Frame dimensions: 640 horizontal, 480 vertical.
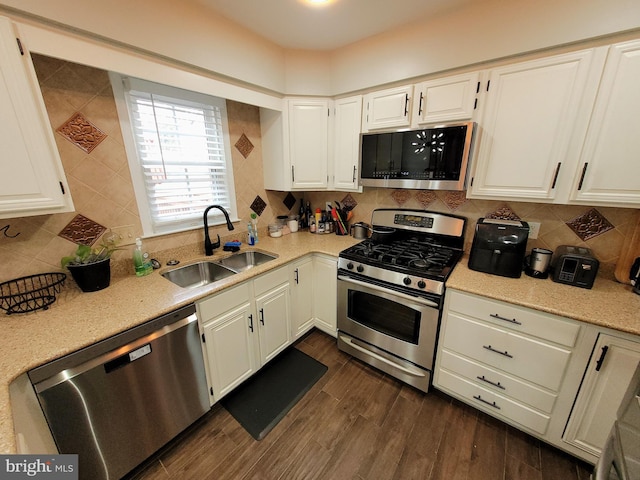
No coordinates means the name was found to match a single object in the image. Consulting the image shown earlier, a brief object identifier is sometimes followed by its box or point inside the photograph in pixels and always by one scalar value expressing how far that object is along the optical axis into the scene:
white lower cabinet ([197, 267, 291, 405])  1.52
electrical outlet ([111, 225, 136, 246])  1.62
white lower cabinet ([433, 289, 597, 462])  1.27
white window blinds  1.64
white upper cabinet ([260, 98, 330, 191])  2.18
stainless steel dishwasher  1.01
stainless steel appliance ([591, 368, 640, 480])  0.77
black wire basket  1.23
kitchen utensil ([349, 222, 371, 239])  2.44
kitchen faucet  1.93
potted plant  1.34
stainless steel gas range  1.63
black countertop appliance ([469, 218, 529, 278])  1.51
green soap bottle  1.62
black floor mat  1.63
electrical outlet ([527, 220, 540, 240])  1.72
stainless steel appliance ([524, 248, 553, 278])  1.53
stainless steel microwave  1.61
